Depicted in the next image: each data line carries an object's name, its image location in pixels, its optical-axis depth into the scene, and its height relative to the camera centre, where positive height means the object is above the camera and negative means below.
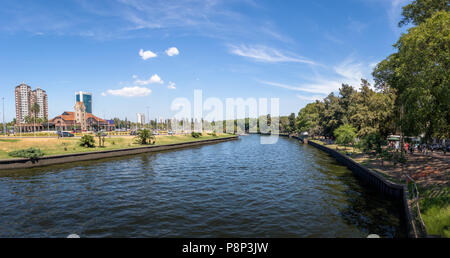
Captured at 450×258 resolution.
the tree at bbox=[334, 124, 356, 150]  48.38 -2.66
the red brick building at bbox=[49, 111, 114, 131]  131.62 +1.11
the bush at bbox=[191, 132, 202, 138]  103.94 -5.03
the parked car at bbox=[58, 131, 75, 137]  65.70 -2.62
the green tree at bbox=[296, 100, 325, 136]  99.19 -0.09
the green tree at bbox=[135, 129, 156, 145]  66.86 -3.44
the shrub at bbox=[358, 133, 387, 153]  34.17 -3.09
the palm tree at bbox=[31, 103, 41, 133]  127.07 +9.41
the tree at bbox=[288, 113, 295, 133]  165.77 -0.02
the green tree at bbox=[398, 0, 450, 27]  23.83 +12.47
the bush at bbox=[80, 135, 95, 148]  53.12 -3.77
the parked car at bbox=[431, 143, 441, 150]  38.96 -4.26
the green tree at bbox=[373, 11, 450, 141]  17.42 +3.79
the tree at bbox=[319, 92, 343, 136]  71.56 +1.40
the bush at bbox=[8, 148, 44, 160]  38.09 -4.72
